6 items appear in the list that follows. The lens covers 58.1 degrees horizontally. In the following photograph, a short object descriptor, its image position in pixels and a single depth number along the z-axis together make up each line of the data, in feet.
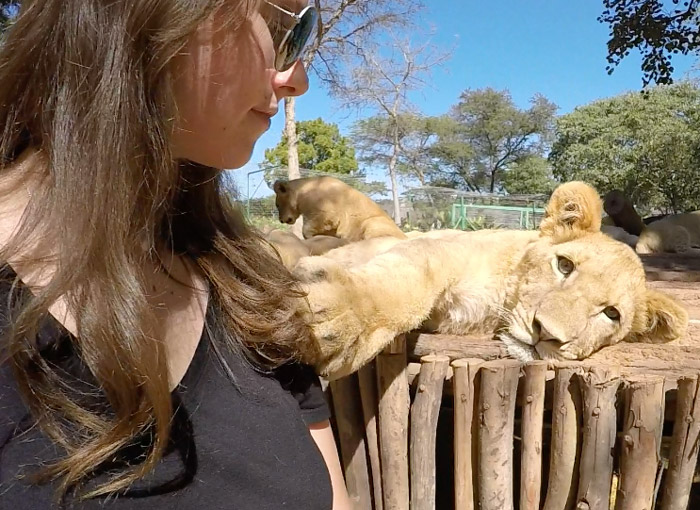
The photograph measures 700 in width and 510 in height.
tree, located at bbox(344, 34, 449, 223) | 69.73
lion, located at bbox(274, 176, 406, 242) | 11.51
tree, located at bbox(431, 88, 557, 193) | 121.29
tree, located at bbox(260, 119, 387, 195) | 105.29
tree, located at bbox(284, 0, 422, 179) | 47.55
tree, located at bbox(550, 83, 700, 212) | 77.77
